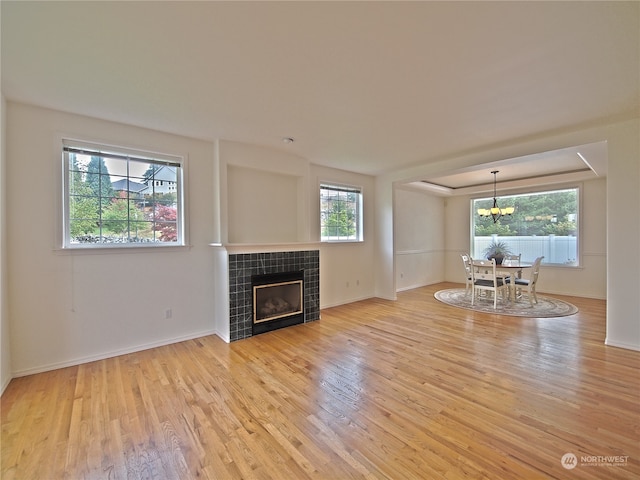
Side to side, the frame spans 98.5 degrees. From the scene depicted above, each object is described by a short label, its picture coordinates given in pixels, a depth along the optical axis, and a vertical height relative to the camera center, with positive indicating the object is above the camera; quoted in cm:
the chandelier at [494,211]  589 +54
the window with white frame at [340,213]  538 +48
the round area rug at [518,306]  467 -133
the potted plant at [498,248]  691 -33
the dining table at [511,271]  503 -68
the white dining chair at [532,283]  505 -90
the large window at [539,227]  611 +18
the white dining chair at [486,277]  502 -79
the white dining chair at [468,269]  543 -68
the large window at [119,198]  303 +49
